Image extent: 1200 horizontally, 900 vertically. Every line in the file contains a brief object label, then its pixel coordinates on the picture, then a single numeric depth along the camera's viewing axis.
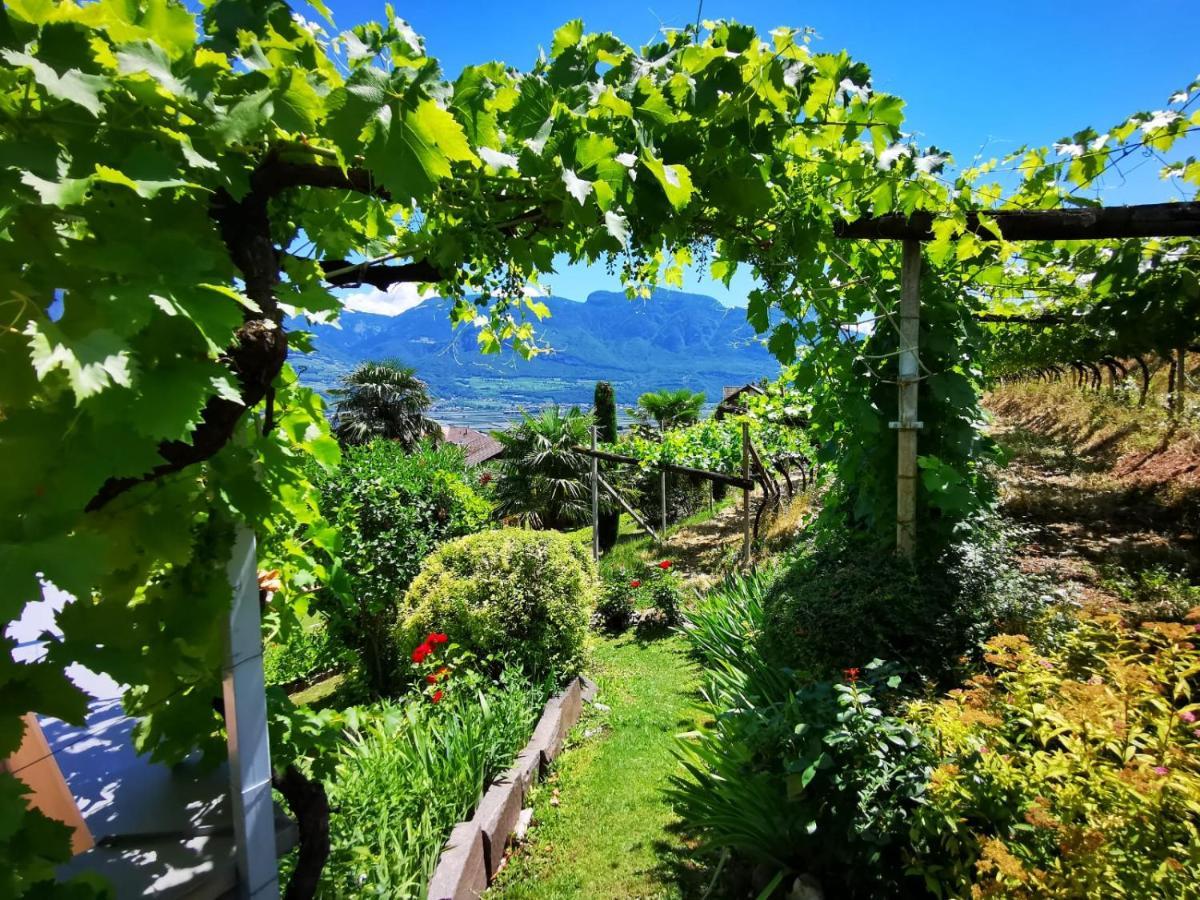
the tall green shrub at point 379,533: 5.39
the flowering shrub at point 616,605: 7.89
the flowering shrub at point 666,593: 7.67
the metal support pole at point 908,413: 3.64
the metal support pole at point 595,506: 9.83
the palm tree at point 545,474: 15.99
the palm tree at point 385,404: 23.17
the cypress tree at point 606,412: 22.42
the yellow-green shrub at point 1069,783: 1.46
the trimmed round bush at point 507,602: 4.98
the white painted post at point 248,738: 1.54
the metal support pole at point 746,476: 7.86
